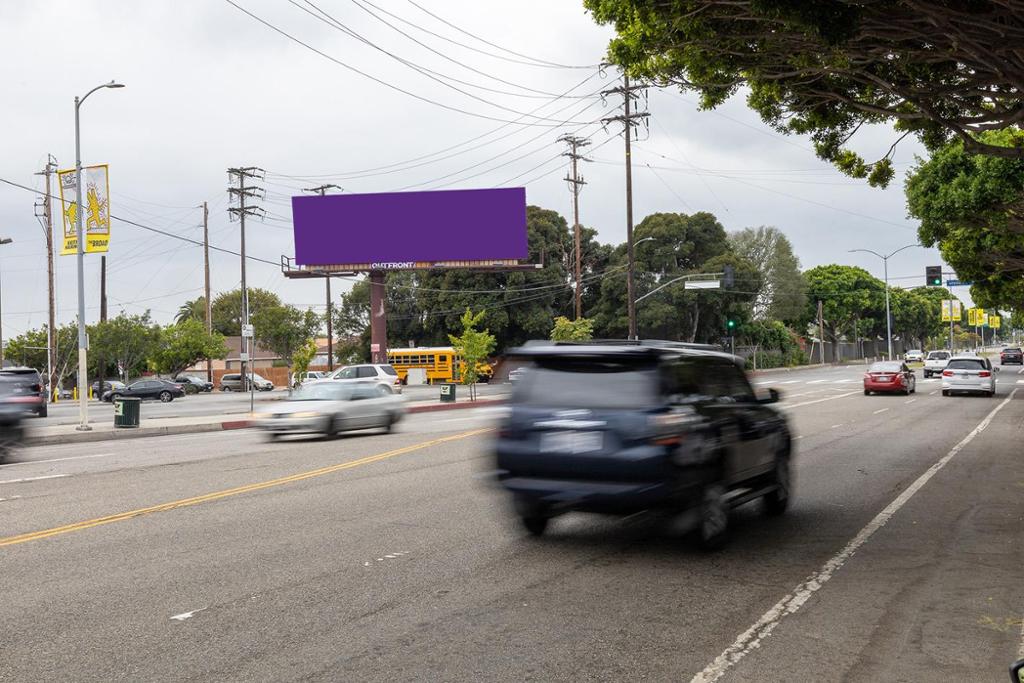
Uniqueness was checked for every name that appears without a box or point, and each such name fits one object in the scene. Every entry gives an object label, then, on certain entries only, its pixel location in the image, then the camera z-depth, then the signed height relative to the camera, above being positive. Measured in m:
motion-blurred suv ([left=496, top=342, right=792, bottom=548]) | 7.18 -0.63
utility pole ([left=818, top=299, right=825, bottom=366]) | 92.94 +1.23
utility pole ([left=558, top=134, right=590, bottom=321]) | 55.25 +12.37
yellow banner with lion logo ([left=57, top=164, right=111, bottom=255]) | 27.03 +4.92
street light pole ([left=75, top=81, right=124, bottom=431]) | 24.25 +2.00
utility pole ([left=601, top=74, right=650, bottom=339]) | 40.23 +10.75
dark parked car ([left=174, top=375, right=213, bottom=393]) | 65.38 -1.11
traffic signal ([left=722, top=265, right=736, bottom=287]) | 43.92 +4.05
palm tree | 112.12 +7.49
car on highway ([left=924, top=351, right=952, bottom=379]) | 53.72 -0.60
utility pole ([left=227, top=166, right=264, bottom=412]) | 57.72 +11.39
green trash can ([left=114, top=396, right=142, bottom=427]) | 25.02 -1.18
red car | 34.97 -0.99
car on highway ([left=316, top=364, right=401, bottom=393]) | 37.80 -0.35
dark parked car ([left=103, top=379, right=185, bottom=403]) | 52.03 -1.13
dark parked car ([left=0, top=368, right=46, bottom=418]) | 23.80 -0.38
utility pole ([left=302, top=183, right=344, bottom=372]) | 60.41 +11.80
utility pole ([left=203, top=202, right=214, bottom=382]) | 62.50 +7.33
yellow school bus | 63.56 +0.20
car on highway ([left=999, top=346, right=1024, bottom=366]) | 81.88 -0.43
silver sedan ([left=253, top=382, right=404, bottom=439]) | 19.83 -1.02
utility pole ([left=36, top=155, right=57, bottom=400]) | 52.66 +8.02
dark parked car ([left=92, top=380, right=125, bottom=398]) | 58.34 -1.14
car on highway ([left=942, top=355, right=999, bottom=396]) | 33.84 -0.92
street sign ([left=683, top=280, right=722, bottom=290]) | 46.69 +3.83
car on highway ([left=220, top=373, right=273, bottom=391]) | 71.88 -1.26
